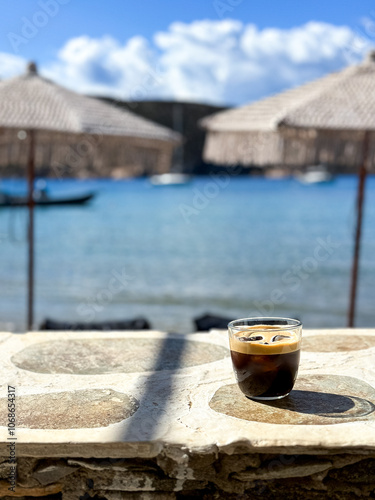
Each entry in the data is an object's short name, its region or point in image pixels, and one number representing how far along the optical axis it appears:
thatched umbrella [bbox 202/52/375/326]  2.99
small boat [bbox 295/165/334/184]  38.94
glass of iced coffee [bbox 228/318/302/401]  1.10
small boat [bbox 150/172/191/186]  37.28
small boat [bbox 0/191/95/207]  17.45
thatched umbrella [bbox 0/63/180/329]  3.13
